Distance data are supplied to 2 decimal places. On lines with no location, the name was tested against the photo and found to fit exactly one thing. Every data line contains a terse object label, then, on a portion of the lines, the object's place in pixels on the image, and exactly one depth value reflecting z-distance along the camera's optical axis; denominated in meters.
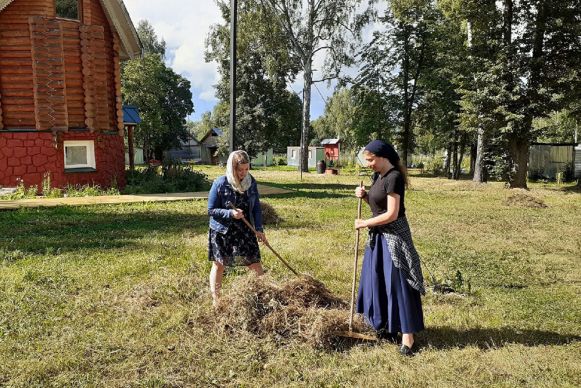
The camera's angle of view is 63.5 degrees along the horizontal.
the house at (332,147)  54.04
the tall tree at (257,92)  31.91
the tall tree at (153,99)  37.88
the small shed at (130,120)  20.03
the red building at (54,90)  13.66
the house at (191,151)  67.44
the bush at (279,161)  54.34
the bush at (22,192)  13.08
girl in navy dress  4.09
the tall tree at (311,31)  29.22
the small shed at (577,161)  29.58
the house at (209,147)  56.13
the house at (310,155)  46.53
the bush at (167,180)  15.66
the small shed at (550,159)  29.39
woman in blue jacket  4.71
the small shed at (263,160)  49.56
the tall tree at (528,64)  19.30
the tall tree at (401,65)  31.78
